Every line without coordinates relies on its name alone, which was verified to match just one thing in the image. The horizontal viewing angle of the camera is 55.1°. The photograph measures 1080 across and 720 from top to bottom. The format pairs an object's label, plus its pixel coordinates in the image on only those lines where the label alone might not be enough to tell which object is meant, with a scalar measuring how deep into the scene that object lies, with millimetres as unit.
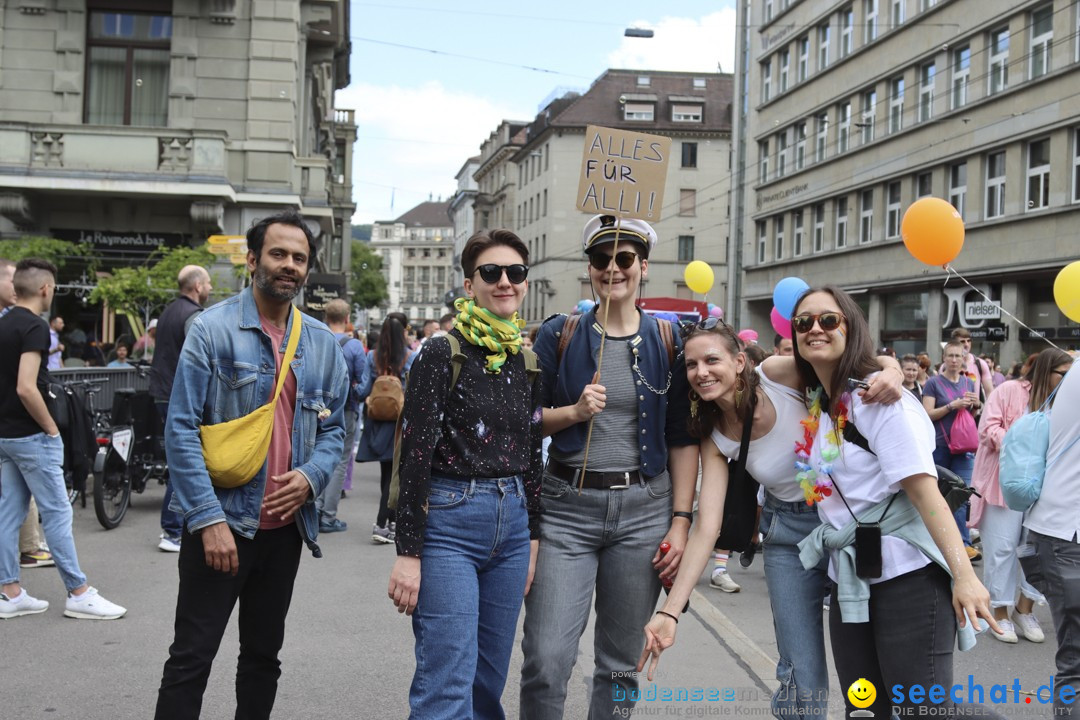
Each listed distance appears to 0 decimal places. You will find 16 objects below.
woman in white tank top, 3547
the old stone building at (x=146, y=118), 20406
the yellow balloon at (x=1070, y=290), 6812
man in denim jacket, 3455
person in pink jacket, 6926
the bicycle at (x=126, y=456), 9180
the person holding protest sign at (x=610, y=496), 3684
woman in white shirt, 3229
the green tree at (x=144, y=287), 16766
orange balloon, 7500
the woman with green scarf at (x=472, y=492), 3264
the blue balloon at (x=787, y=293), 7438
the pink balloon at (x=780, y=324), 8435
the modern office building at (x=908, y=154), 25109
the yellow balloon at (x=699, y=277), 14461
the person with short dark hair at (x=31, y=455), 5930
